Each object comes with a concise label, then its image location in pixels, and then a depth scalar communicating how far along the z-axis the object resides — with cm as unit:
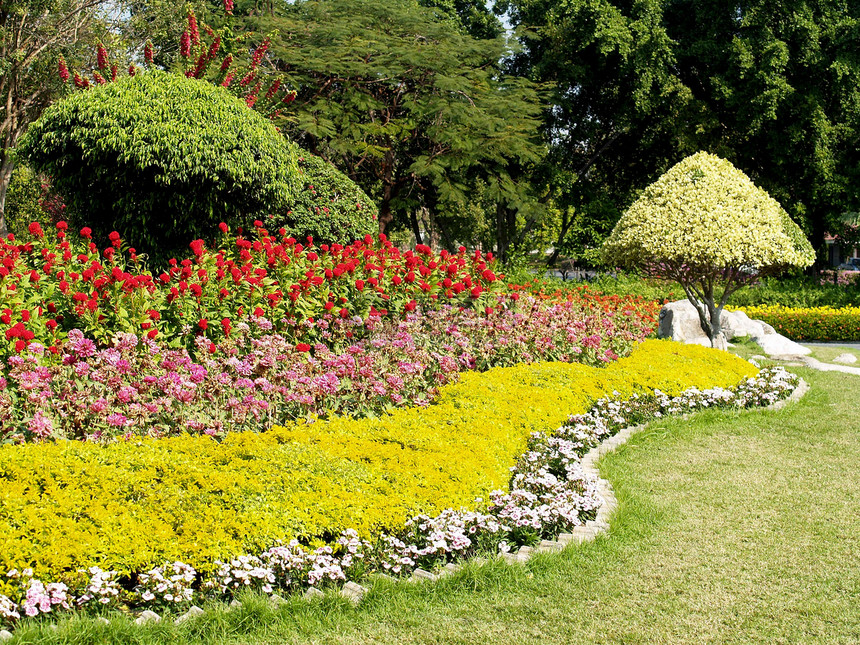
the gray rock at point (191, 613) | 312
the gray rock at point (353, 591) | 341
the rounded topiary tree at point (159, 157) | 847
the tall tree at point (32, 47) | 1717
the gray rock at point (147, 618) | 307
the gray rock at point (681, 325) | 1271
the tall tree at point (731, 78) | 1956
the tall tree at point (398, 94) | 1752
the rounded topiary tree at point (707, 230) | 1028
